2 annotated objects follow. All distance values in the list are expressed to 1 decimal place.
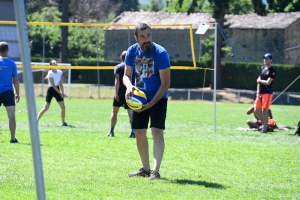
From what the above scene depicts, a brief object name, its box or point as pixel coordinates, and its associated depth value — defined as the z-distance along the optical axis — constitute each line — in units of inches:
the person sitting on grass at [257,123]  709.3
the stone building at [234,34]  2027.6
